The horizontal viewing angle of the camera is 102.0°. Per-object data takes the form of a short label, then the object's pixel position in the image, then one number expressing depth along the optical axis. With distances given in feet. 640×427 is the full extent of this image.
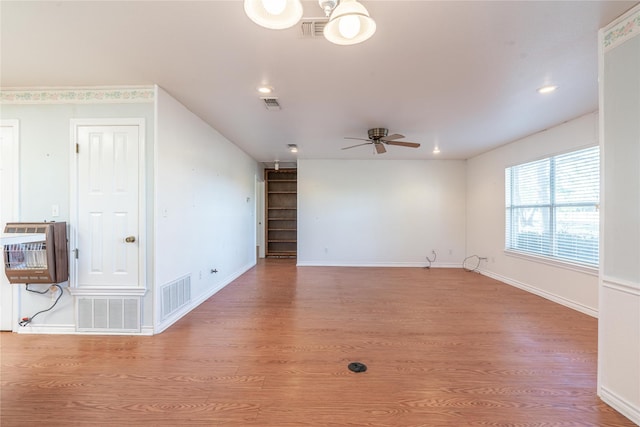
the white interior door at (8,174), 8.71
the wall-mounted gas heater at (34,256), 8.13
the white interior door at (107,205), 8.70
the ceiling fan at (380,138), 12.15
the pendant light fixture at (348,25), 4.24
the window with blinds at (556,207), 10.93
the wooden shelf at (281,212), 25.07
